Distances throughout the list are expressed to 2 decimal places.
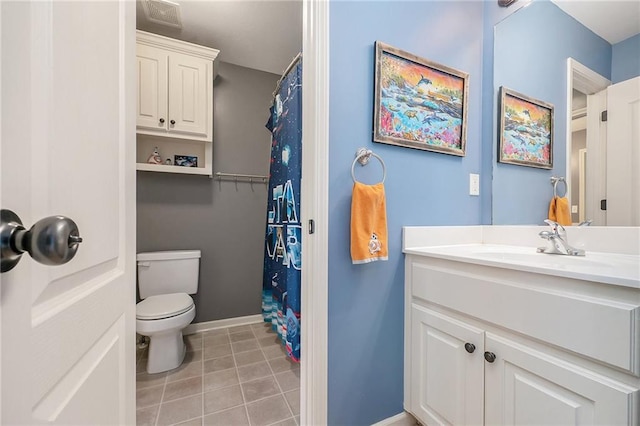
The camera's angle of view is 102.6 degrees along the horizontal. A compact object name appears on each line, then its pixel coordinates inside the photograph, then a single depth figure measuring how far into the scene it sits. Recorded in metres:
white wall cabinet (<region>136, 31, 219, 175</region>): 1.89
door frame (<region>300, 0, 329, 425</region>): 1.04
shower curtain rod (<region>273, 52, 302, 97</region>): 1.51
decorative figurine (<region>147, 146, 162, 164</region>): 2.04
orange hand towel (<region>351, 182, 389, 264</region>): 1.06
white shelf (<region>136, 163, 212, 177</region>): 1.95
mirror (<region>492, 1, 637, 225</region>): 1.15
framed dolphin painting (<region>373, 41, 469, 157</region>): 1.16
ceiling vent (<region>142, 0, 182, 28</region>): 1.67
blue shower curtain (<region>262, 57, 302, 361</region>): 1.58
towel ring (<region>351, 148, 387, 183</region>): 1.11
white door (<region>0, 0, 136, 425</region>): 0.27
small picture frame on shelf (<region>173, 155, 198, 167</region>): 2.14
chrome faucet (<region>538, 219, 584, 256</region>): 1.08
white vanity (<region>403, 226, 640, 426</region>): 0.64
